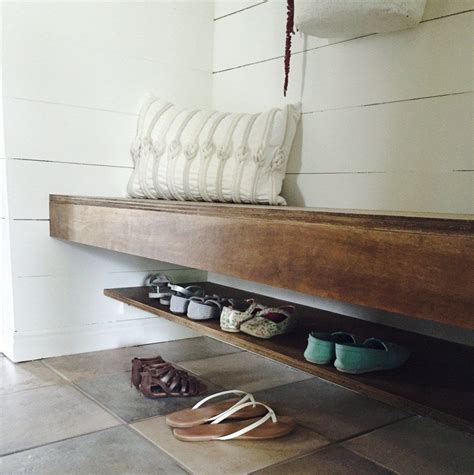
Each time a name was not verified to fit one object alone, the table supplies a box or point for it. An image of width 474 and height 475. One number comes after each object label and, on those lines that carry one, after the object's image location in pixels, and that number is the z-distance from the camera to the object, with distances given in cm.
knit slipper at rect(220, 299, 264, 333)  129
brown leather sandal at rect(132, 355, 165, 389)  150
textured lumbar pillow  158
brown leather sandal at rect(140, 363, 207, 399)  143
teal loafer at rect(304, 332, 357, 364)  105
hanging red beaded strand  145
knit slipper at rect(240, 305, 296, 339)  123
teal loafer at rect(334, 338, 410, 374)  100
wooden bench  73
